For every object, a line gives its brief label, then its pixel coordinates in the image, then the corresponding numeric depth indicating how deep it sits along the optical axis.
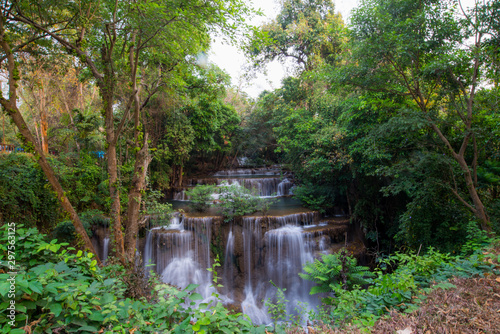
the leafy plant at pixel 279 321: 2.32
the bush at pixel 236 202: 9.74
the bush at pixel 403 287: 3.00
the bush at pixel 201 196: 10.62
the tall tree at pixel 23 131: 4.37
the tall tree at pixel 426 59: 5.44
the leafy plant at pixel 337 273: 4.97
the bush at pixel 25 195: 7.07
